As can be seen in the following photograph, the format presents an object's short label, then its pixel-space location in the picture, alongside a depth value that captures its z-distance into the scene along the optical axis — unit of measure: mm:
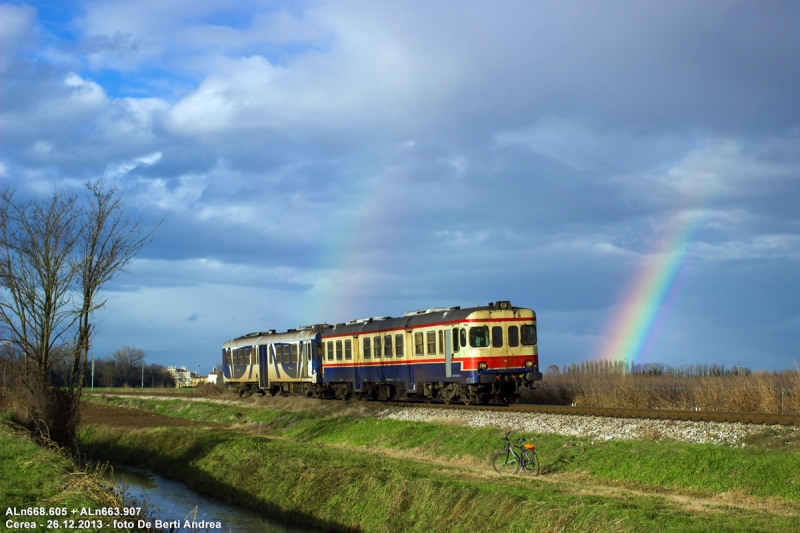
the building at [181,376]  123325
